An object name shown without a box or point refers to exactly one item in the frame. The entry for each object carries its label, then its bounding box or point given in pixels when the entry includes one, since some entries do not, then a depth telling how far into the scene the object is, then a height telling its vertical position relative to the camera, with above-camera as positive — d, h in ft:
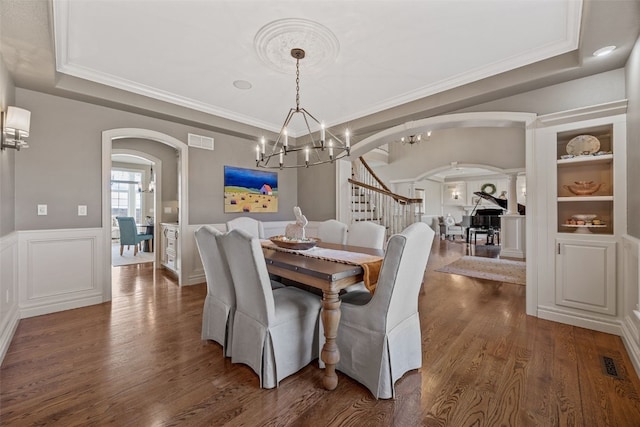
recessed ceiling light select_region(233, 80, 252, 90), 10.75 +5.05
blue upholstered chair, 20.36 -1.38
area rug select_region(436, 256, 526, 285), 15.05 -3.35
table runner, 6.30 -1.14
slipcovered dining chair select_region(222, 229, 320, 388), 5.90 -2.46
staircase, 18.80 +0.38
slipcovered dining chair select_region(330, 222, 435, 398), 5.58 -2.38
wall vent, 14.06 +3.69
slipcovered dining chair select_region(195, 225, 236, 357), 7.16 -2.09
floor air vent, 6.41 -3.65
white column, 22.50 +1.42
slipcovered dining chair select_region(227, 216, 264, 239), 12.37 -0.55
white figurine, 9.15 -0.22
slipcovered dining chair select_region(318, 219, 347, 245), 11.11 -0.78
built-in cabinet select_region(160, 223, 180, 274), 15.61 -1.95
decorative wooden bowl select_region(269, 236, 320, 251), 8.44 -0.92
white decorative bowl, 9.31 -0.11
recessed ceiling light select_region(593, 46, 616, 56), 7.41 +4.38
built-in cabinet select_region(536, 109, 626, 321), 8.45 +0.09
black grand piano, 26.30 -0.52
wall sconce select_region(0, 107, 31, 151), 7.95 +2.49
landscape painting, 15.53 +1.34
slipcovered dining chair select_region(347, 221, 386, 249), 9.98 -0.79
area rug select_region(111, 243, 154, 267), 19.06 -3.28
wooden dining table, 5.80 -1.51
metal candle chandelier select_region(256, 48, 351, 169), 9.55 +3.58
